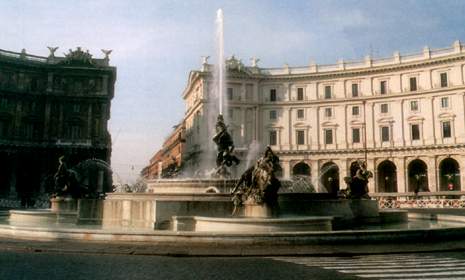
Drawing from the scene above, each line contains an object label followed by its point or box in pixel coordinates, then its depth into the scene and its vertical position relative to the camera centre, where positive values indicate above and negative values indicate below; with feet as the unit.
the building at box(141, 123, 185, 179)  302.86 +37.54
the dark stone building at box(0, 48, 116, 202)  192.54 +36.02
